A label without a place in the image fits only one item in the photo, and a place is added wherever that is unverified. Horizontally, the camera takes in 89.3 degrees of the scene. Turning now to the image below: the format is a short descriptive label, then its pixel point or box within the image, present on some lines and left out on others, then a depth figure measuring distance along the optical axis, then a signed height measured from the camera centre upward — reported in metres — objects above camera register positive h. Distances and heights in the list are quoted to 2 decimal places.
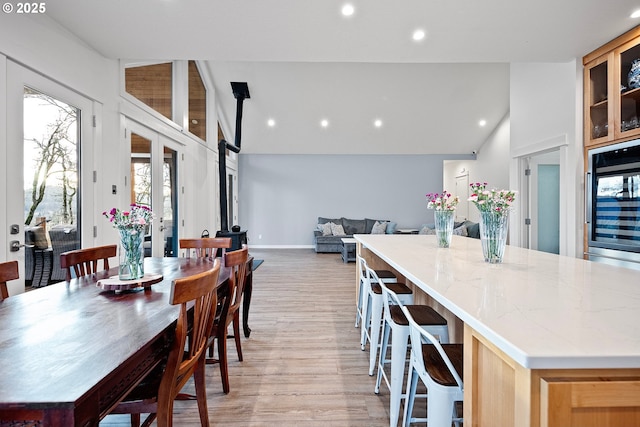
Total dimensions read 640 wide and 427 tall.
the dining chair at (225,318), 2.04 -0.70
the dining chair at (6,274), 1.51 -0.31
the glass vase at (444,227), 2.62 -0.14
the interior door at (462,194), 9.23 +0.48
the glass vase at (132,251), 1.77 -0.23
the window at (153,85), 3.91 +1.68
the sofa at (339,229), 8.21 -0.53
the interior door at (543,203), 4.54 +0.10
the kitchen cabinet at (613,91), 2.68 +1.06
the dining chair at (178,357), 1.21 -0.62
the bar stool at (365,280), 2.39 -0.57
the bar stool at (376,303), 2.10 -0.61
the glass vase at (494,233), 1.84 -0.13
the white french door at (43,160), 2.25 +0.40
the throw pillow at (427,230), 8.34 -0.52
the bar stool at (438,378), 1.11 -0.60
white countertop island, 0.74 -0.31
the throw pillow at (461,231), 7.30 -0.48
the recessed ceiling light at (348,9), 2.46 +1.55
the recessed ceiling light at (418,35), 2.77 +1.53
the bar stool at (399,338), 1.59 -0.64
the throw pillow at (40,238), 2.46 -0.22
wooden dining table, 0.77 -0.44
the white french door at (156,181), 3.96 +0.39
